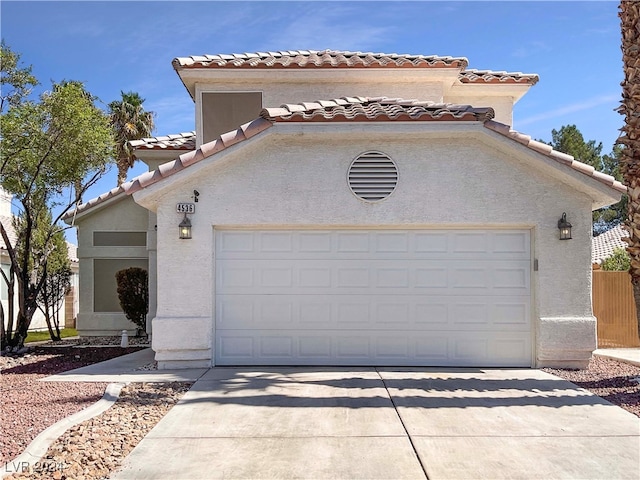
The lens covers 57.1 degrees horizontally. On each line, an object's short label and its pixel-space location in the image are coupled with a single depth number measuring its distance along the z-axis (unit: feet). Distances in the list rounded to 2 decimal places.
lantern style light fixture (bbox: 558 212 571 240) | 32.40
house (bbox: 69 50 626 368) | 32.32
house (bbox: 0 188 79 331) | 71.87
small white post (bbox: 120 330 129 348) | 44.47
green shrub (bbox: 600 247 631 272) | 57.06
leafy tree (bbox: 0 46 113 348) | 38.19
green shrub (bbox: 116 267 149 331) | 48.14
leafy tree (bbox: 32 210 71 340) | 53.16
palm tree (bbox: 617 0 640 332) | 27.04
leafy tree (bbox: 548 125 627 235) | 111.65
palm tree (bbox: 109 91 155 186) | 104.63
